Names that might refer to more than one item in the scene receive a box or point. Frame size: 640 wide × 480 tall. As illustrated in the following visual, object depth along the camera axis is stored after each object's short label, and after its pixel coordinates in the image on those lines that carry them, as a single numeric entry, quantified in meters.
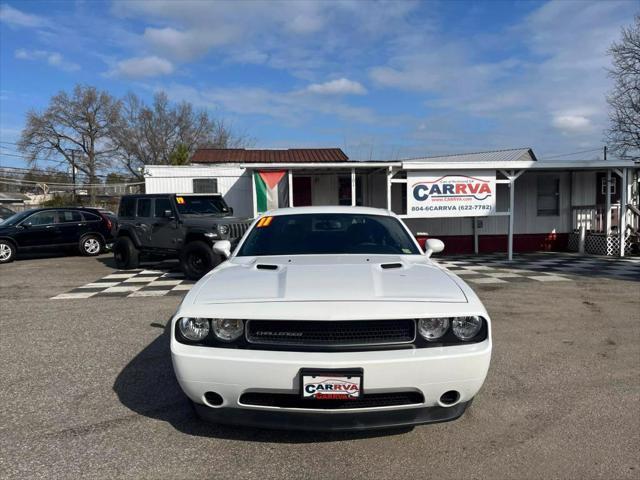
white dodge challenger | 2.41
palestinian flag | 13.09
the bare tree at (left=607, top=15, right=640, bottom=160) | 23.30
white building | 13.43
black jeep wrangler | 9.38
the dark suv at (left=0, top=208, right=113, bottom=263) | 12.91
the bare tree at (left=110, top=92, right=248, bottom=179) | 44.69
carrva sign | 12.49
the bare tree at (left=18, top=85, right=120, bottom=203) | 44.06
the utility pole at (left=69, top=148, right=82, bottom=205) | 44.88
